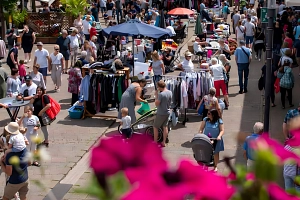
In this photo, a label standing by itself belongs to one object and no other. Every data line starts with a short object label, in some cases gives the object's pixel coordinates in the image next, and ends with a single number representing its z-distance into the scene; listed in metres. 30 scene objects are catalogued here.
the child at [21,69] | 14.85
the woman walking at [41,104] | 10.66
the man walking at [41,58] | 15.63
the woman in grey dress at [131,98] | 11.53
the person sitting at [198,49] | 20.28
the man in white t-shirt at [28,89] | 11.95
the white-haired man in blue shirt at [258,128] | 7.58
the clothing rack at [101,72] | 12.96
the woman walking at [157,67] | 14.56
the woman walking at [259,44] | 20.05
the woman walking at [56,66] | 15.44
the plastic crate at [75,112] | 13.03
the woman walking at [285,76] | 13.12
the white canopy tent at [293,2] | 13.65
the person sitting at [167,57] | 18.41
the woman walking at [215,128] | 8.96
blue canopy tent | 15.23
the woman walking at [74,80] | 13.73
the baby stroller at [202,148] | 8.44
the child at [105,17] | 30.37
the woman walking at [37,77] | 13.30
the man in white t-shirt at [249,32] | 22.02
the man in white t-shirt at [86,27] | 22.77
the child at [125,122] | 10.64
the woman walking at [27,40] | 19.50
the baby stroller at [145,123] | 11.24
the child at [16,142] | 7.63
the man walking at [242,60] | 15.20
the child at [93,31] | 21.97
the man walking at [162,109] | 10.70
